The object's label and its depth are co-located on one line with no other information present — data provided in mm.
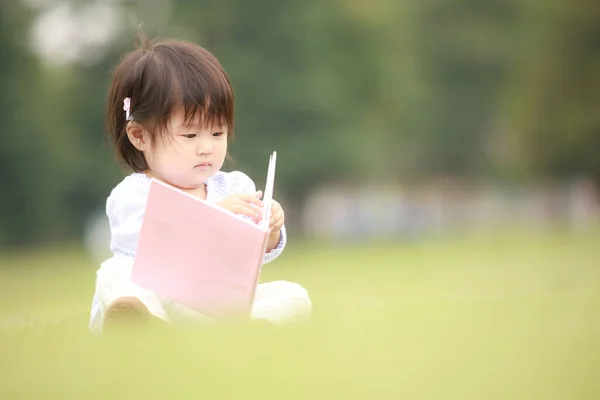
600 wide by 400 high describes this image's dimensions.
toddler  7125
